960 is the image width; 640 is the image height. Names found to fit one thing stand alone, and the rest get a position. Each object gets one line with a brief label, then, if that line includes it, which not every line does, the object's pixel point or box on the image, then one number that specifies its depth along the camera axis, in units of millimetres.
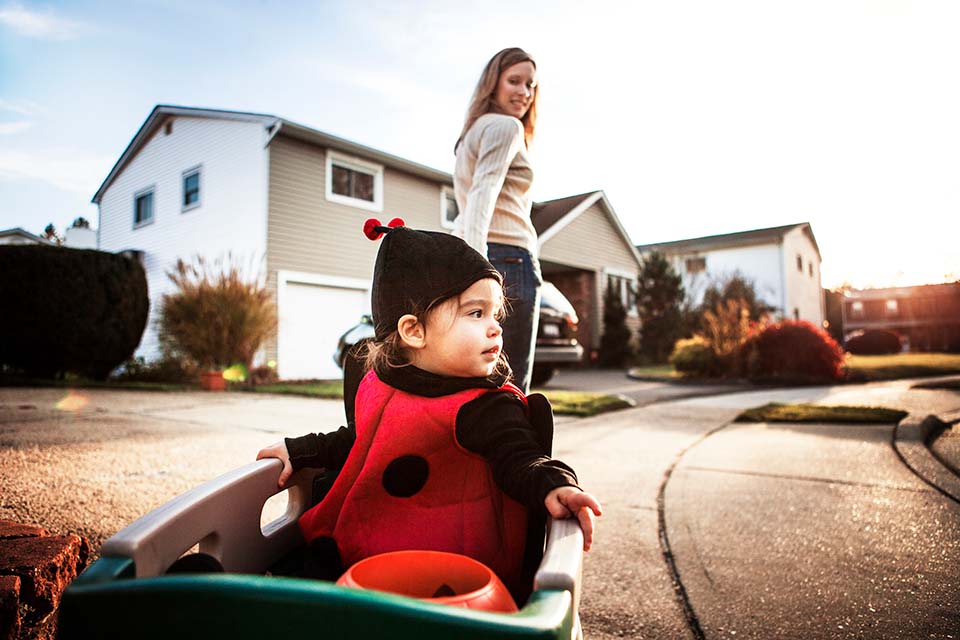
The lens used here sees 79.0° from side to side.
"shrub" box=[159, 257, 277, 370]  9445
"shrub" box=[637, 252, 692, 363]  18656
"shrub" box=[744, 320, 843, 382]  11102
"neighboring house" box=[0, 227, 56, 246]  20016
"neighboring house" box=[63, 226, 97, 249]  20266
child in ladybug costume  1288
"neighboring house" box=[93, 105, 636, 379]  12016
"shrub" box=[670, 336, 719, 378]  11562
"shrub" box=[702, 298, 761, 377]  11453
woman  2387
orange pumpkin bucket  1089
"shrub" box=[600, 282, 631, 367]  17562
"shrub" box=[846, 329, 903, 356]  25516
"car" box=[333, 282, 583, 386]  7535
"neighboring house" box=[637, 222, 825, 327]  26422
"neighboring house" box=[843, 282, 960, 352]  43094
